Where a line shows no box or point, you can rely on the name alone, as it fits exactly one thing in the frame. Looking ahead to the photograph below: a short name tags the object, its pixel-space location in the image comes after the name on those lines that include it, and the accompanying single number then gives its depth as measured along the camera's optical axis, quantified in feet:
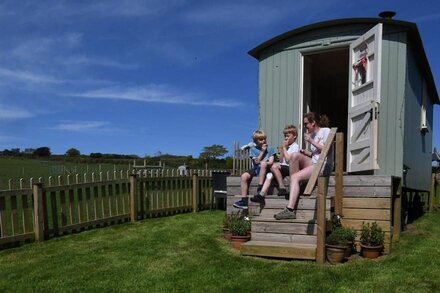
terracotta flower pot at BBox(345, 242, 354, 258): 16.26
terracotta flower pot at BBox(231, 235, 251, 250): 18.54
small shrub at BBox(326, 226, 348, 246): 16.02
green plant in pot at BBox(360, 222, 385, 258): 16.65
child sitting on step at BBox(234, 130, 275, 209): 19.80
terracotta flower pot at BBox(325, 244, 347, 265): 15.79
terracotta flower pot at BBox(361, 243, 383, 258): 16.59
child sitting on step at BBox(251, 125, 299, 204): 19.08
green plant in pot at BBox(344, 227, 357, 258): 16.35
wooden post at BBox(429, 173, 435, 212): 38.65
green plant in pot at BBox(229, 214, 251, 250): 18.58
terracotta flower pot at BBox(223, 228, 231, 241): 20.16
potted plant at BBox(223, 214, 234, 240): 20.26
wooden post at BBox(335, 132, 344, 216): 18.11
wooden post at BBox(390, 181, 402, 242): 20.99
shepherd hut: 21.90
